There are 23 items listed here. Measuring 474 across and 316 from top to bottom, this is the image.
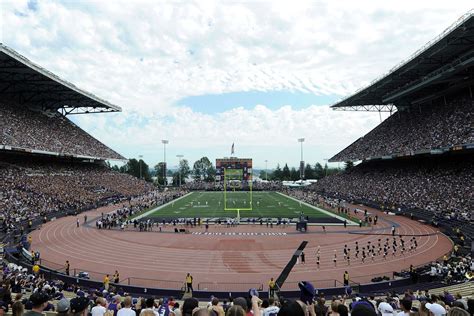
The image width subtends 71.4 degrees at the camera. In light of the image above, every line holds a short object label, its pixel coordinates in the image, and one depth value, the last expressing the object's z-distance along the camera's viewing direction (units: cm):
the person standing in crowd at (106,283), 1532
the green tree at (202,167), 16469
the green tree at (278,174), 12962
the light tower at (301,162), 9144
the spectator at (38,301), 394
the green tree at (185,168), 16656
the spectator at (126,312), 513
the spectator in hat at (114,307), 819
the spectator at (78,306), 393
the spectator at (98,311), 560
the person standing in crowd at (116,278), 1649
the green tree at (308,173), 12850
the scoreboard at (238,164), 6688
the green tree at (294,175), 12520
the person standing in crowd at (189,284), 1534
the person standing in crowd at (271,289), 1456
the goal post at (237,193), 4818
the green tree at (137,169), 11992
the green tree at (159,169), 14752
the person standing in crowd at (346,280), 1618
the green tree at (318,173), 12658
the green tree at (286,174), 12674
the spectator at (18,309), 421
